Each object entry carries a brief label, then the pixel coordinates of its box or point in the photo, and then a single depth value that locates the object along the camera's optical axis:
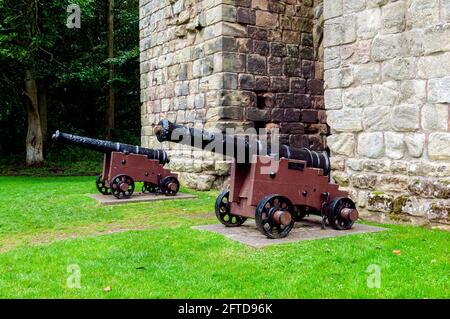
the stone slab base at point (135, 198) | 9.30
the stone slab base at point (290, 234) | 5.76
